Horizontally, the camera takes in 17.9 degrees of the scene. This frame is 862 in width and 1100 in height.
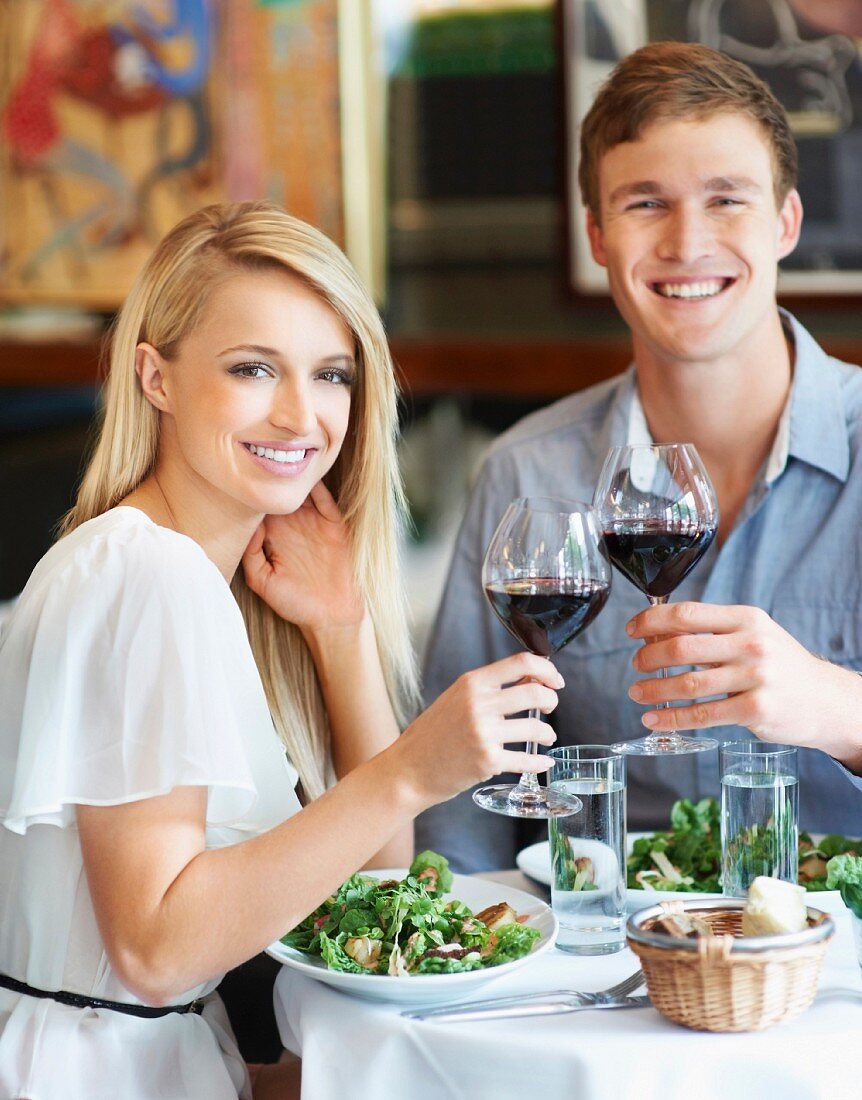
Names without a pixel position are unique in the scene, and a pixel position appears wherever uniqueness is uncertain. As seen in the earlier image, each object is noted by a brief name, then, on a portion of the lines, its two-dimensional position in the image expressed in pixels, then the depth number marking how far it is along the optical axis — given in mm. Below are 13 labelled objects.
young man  2282
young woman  1763
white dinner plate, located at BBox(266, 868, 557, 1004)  1713
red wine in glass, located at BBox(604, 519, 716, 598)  1922
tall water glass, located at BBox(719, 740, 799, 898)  1831
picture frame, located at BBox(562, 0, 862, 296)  3944
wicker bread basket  1644
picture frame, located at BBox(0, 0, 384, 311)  4992
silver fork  1709
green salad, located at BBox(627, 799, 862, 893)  1910
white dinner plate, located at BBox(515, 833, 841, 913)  1844
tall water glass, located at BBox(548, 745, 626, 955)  1788
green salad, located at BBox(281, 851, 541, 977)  1750
